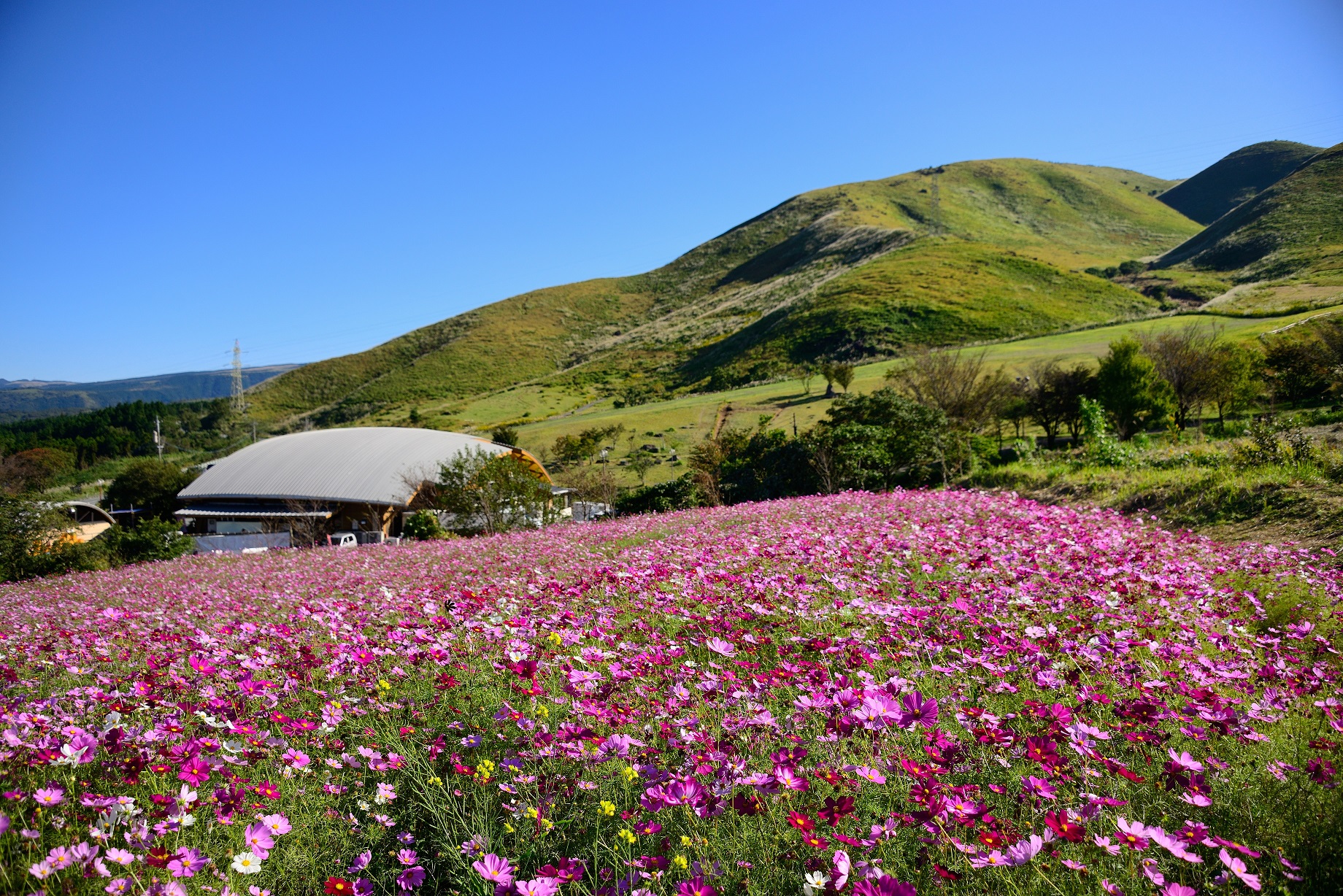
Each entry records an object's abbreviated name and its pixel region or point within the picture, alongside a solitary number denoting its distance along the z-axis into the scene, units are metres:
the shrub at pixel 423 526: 25.06
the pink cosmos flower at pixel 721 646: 2.90
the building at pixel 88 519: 35.76
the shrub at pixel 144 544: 19.14
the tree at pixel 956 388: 28.83
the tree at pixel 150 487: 47.84
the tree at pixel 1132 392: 27.31
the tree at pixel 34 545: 17.84
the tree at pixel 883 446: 20.16
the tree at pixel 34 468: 59.06
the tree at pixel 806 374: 60.39
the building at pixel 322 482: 36.44
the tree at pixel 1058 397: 31.81
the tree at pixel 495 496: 24.92
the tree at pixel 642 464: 41.62
